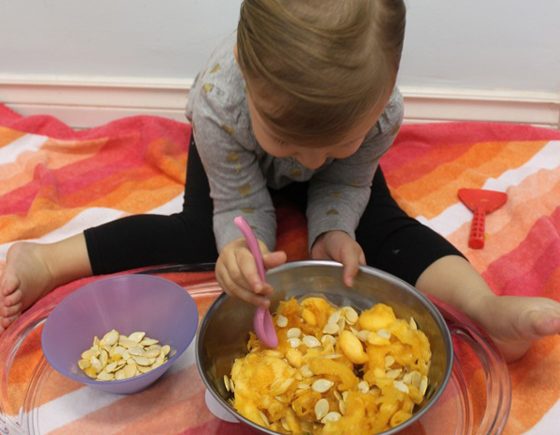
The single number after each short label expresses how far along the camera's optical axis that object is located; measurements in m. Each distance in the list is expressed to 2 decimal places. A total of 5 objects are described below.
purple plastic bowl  0.71
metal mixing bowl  0.63
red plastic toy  0.93
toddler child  0.51
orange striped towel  0.69
